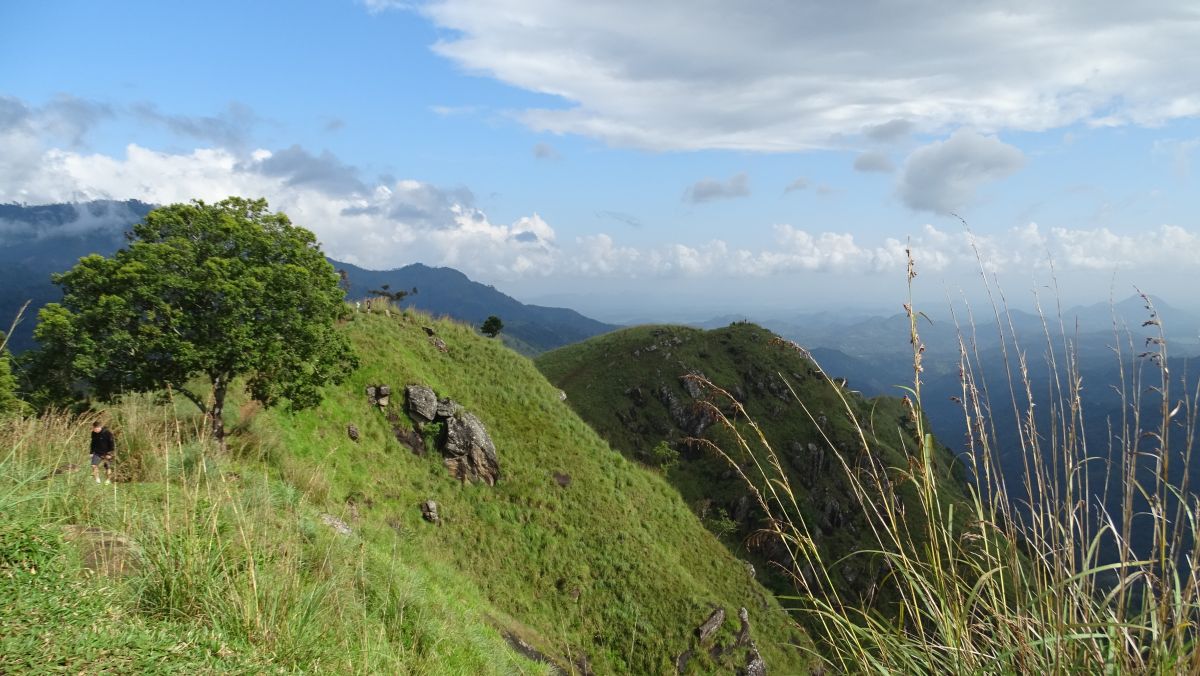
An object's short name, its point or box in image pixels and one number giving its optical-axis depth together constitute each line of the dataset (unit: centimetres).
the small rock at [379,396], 2759
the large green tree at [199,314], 1501
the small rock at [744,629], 2612
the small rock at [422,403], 2838
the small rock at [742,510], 6512
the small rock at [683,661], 2292
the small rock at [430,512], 2380
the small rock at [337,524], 1122
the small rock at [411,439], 2689
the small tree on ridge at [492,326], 5988
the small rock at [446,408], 2895
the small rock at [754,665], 2471
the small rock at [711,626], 2494
